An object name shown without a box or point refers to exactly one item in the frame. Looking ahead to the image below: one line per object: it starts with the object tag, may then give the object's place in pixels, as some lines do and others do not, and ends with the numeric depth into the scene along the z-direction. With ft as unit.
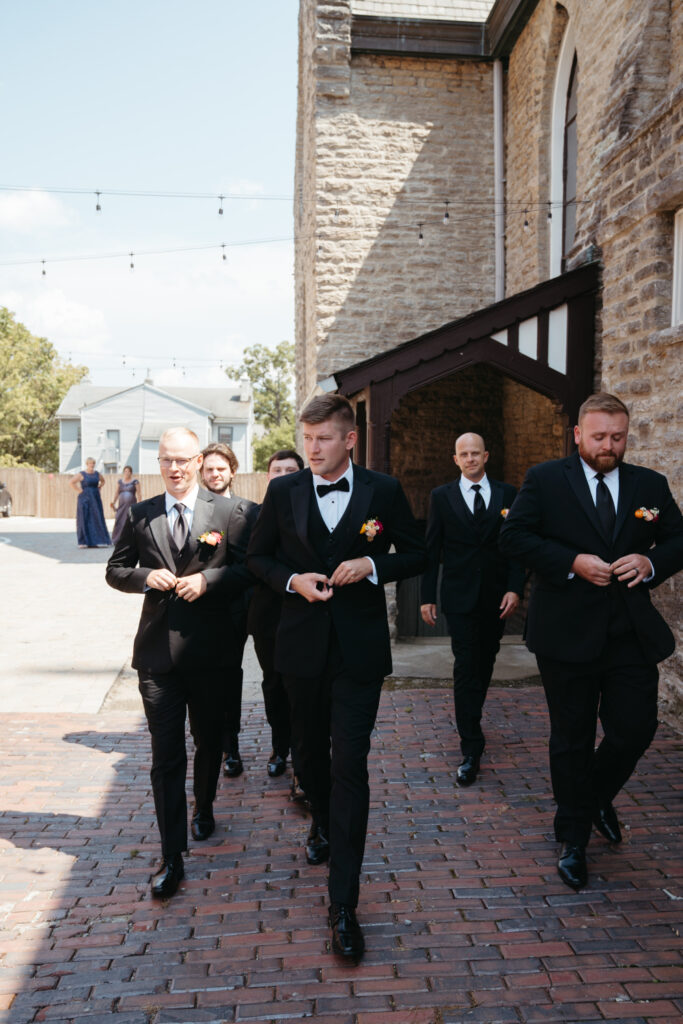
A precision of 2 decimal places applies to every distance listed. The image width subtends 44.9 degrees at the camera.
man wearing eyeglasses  12.62
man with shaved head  17.43
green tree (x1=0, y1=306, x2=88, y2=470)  157.99
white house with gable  169.99
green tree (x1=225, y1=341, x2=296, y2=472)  208.33
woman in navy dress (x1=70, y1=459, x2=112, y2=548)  67.15
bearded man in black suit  12.53
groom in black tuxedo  11.17
